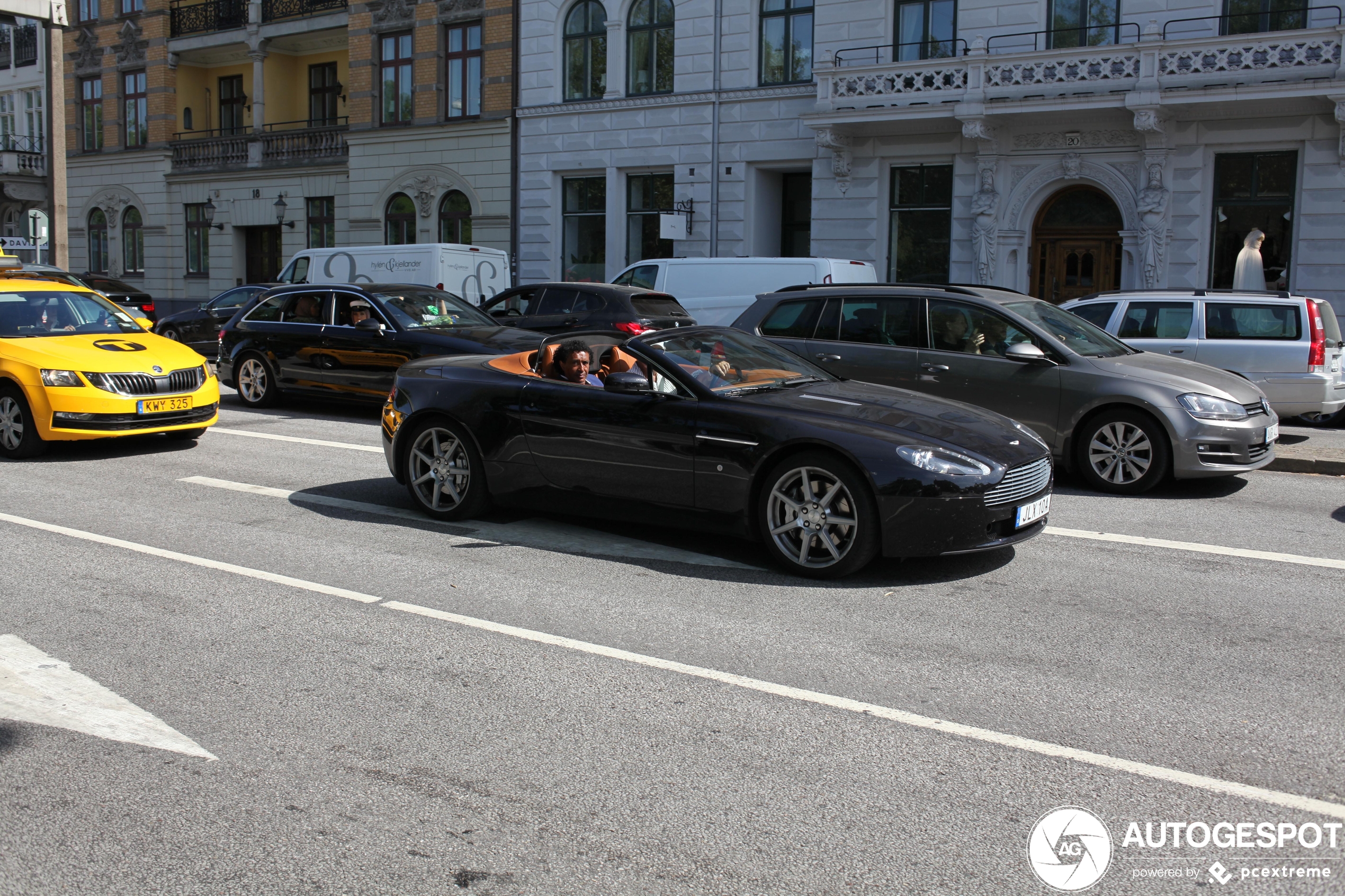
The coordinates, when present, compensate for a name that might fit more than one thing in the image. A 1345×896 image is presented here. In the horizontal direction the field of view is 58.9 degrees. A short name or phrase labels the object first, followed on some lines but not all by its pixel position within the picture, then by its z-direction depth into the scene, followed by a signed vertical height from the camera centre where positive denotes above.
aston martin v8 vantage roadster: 6.31 -0.71
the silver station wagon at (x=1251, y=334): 12.57 +0.04
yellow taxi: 10.50 -0.56
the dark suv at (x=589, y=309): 16.20 +0.23
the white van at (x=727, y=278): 18.16 +0.78
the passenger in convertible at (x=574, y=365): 7.67 -0.26
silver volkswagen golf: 9.24 -0.34
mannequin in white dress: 19.64 +1.11
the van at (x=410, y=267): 21.91 +1.00
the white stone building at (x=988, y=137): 20.23 +3.80
